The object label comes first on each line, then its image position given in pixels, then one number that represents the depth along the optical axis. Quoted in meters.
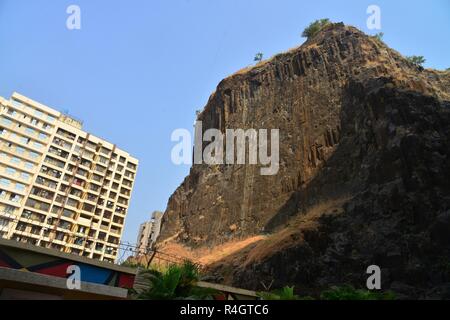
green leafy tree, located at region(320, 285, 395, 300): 11.75
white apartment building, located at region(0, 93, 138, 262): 51.78
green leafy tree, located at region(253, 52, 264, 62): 47.66
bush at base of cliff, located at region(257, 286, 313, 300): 12.63
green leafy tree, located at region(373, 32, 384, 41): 37.88
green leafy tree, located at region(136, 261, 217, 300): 11.01
